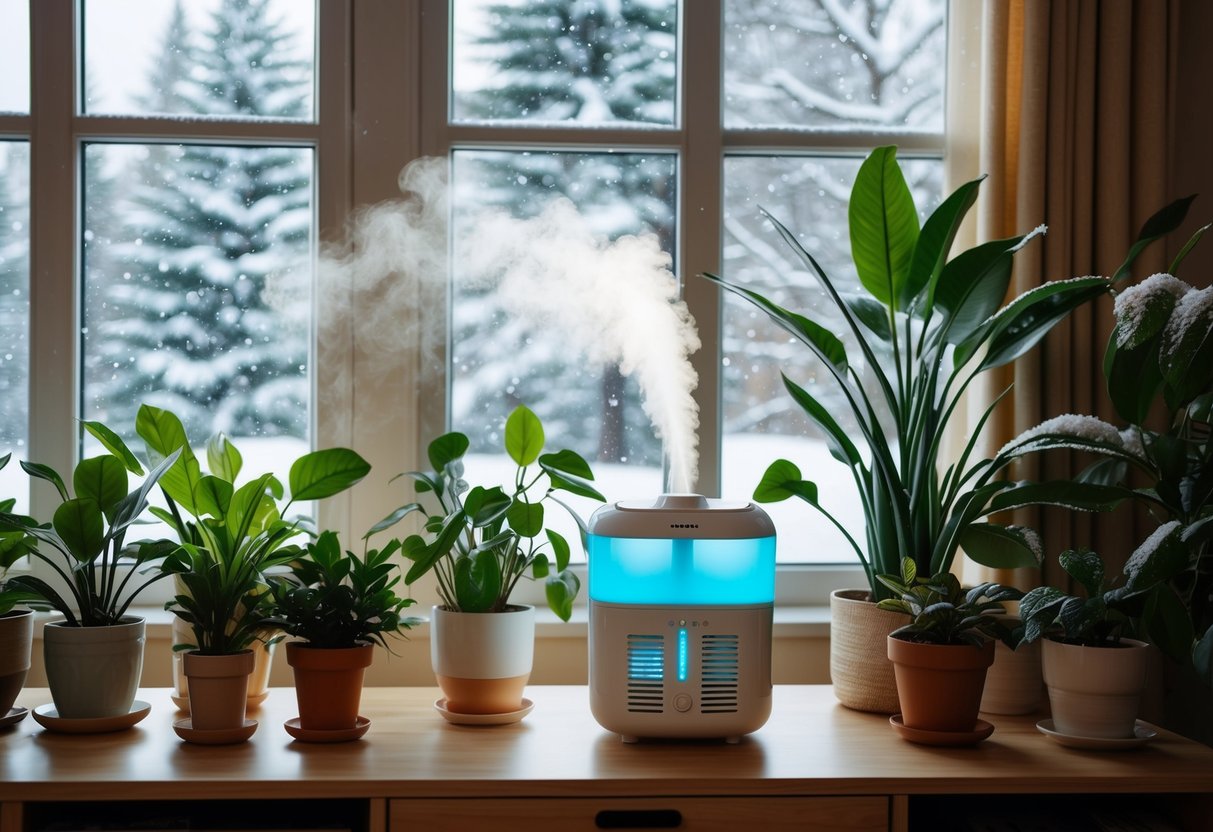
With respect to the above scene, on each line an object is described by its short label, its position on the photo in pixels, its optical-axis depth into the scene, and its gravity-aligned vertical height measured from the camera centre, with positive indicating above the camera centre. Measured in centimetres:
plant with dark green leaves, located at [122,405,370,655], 160 -23
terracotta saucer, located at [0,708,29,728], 161 -52
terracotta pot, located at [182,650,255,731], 155 -46
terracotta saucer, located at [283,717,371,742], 157 -53
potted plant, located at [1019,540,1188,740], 153 -39
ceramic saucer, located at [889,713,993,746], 157 -53
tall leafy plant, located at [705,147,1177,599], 173 +9
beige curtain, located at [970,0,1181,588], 192 +44
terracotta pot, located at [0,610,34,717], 162 -43
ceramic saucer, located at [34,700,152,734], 158 -52
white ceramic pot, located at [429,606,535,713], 169 -45
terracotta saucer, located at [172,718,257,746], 154 -52
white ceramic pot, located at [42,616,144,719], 159 -44
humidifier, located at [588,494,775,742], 159 -36
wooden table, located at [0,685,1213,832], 140 -55
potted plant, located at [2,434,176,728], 158 -34
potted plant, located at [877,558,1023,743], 157 -40
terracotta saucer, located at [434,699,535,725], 167 -54
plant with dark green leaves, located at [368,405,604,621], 169 -23
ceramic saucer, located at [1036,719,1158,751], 156 -53
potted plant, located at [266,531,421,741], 158 -38
